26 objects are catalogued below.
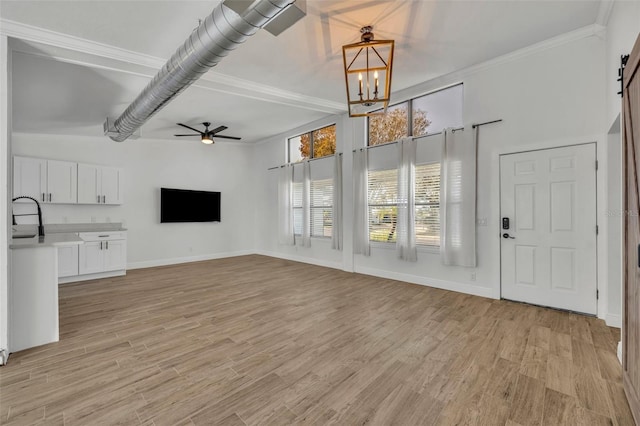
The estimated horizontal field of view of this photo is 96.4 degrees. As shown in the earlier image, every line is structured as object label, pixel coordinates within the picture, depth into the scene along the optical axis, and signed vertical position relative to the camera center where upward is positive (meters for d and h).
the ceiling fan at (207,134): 5.93 +1.64
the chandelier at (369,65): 2.90 +1.93
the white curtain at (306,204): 6.92 +0.20
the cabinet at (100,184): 5.77 +0.59
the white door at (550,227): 3.38 -0.20
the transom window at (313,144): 6.65 +1.68
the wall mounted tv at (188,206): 7.06 +0.18
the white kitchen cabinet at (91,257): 5.38 -0.85
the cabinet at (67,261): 5.19 -0.89
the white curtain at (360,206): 5.57 +0.12
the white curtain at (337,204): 6.11 +0.17
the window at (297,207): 7.35 +0.13
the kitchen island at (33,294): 2.67 -0.78
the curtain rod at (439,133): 4.07 +1.27
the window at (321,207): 6.63 +0.12
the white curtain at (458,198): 4.19 +0.21
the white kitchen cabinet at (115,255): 5.68 -0.85
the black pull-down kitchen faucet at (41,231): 3.79 -0.25
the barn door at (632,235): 1.68 -0.16
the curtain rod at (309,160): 6.54 +1.26
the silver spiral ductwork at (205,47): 2.16 +1.50
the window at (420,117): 4.60 +1.67
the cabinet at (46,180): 5.15 +0.63
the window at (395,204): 4.71 +0.13
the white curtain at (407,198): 4.87 +0.23
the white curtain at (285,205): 7.40 +0.17
